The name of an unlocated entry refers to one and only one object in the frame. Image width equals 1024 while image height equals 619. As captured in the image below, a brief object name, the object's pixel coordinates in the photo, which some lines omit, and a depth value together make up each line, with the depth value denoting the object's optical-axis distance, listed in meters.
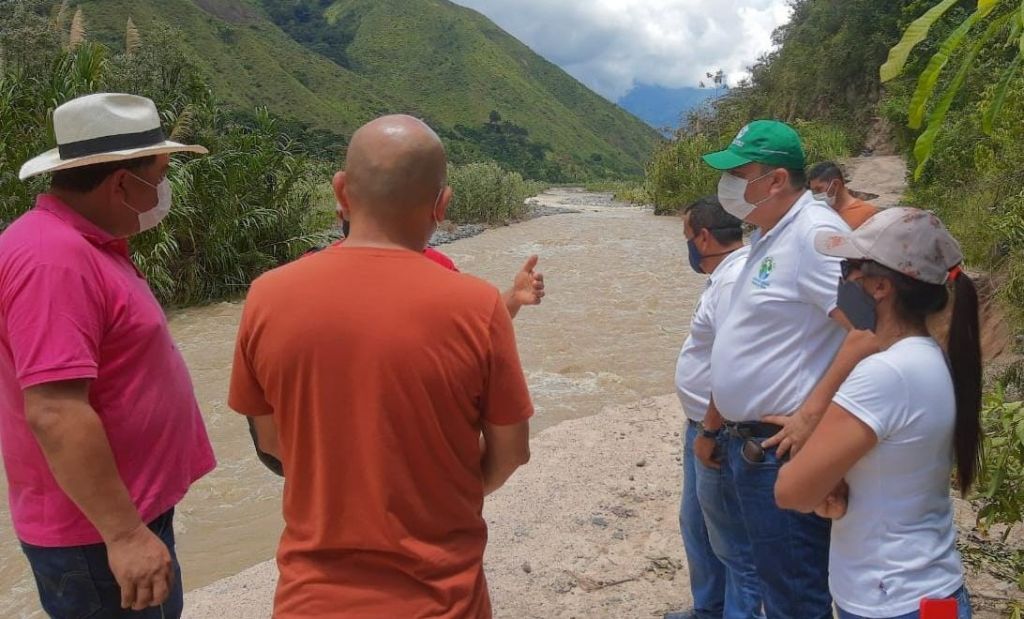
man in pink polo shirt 1.90
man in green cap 2.37
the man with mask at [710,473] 2.79
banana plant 1.59
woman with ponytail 1.83
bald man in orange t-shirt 1.58
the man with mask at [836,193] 5.07
